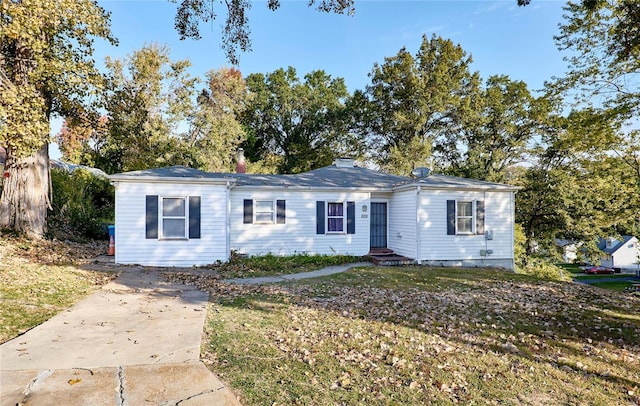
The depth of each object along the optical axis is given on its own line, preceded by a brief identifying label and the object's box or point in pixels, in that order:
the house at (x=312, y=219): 11.83
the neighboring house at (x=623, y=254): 42.88
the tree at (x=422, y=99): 27.61
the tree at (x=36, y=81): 9.50
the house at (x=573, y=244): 21.30
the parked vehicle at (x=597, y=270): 41.47
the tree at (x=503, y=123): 26.09
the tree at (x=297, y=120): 31.83
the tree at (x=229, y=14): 6.00
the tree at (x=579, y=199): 18.94
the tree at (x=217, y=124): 26.27
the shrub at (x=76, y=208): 15.30
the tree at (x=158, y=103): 24.08
